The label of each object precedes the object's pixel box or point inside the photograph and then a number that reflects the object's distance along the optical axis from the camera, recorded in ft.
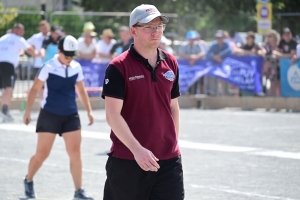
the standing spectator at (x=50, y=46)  62.59
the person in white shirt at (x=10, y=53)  57.26
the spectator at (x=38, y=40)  63.21
